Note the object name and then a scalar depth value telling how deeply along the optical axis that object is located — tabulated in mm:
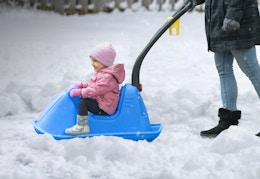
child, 6723
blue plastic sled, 6825
